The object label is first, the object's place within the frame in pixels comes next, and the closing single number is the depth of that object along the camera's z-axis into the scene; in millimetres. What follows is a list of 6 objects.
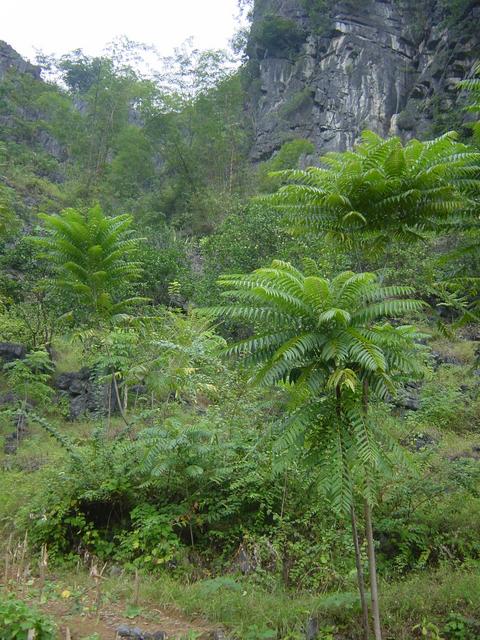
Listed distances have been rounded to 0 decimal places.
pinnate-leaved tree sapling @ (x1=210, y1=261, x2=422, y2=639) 4035
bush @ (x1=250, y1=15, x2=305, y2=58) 33875
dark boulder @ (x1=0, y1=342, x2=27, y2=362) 13859
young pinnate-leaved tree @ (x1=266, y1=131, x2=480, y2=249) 4699
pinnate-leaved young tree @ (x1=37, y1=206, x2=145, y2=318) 9648
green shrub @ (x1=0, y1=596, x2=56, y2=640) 3500
